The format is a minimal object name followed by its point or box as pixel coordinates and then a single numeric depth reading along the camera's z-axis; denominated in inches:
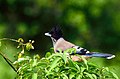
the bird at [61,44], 258.1
